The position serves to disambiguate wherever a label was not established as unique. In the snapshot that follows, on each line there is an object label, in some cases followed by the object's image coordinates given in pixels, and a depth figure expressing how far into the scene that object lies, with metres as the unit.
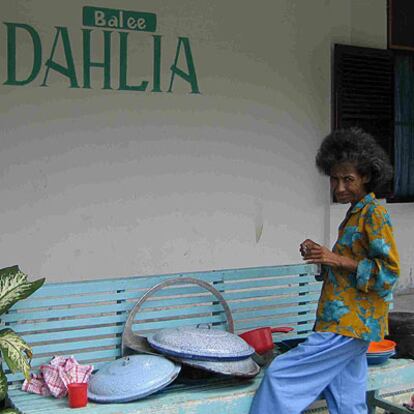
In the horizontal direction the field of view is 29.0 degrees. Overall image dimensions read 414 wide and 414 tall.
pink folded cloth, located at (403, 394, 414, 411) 3.69
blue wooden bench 3.14
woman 3.10
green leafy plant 2.96
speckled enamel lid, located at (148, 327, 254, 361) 3.20
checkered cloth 3.15
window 5.50
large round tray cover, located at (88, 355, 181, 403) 3.06
